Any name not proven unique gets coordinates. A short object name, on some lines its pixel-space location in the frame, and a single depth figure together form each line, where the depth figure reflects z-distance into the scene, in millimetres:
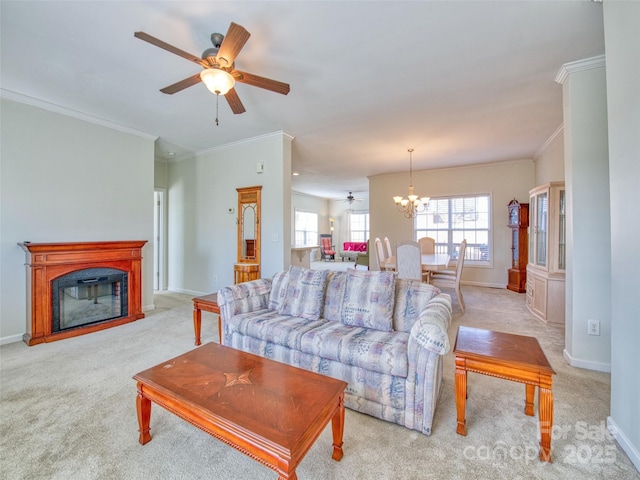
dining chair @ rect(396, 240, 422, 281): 3561
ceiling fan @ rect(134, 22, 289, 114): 1692
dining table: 3999
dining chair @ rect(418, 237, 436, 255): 5676
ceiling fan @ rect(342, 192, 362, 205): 10334
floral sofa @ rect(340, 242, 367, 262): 11217
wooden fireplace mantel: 2912
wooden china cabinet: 3404
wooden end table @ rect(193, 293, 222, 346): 2756
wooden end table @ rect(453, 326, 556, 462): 1383
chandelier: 5289
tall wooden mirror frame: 4262
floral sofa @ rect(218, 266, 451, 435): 1574
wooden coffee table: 1009
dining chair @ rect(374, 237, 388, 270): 4504
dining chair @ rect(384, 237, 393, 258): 5341
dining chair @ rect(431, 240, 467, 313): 3834
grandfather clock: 5254
